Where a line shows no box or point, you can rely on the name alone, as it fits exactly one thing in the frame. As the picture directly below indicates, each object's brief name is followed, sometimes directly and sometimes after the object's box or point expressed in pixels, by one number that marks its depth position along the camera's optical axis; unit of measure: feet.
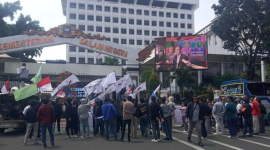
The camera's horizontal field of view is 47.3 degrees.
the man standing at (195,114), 35.09
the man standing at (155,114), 36.94
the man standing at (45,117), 34.42
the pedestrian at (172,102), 47.67
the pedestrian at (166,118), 38.14
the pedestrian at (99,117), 41.93
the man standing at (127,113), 38.01
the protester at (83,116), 41.73
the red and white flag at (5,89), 49.88
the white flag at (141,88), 52.06
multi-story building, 248.93
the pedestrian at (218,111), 44.24
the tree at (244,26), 88.94
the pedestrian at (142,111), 39.42
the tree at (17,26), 131.34
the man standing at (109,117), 39.52
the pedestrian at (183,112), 48.39
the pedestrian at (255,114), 44.38
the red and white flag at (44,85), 48.96
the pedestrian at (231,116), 40.47
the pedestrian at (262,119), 46.11
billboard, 125.29
